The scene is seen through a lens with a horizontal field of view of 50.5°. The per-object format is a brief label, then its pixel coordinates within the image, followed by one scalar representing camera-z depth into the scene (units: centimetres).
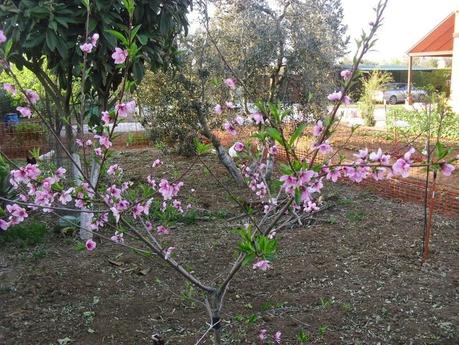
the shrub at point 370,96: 1370
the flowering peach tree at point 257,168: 154
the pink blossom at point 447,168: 151
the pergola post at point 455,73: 1305
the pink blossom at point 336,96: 178
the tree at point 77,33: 306
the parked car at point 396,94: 2839
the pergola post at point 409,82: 1609
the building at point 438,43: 1638
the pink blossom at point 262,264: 180
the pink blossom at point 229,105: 238
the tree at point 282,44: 598
